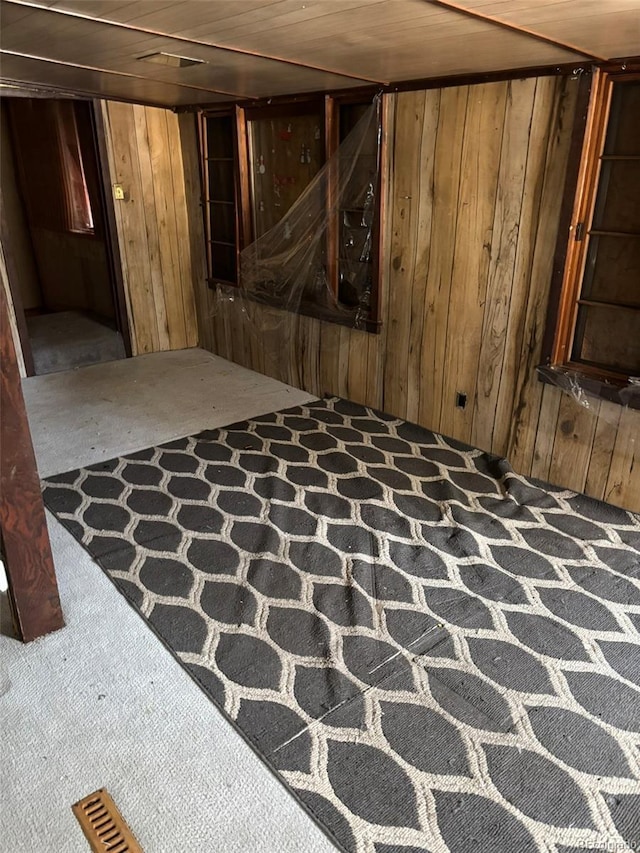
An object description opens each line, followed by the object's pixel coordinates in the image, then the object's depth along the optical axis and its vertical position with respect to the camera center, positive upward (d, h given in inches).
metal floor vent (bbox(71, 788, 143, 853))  43.1 -43.4
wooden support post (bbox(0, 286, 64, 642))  66.4 -36.4
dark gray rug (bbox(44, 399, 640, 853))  58.2 -52.9
